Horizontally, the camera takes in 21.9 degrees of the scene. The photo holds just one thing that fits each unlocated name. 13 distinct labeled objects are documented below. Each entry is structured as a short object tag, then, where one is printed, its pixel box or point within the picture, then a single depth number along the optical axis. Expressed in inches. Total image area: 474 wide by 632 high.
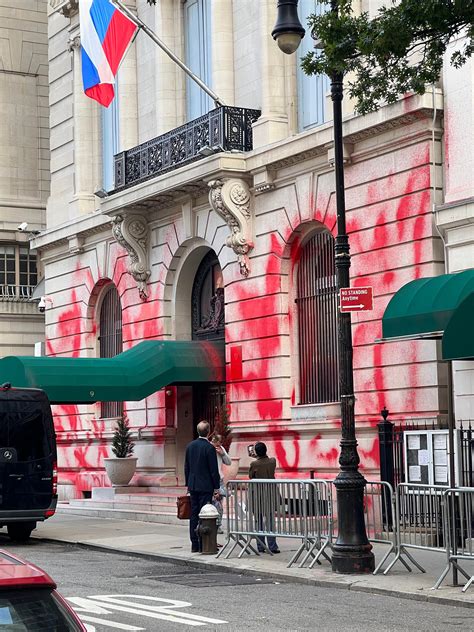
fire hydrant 690.2
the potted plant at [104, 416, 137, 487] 1135.6
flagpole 1014.4
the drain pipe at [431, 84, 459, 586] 545.3
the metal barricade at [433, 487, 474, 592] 533.0
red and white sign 614.5
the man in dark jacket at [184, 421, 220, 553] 703.1
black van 792.9
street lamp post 602.2
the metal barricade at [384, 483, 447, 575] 564.1
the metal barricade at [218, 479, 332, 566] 636.3
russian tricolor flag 1069.1
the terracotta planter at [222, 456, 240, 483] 953.5
